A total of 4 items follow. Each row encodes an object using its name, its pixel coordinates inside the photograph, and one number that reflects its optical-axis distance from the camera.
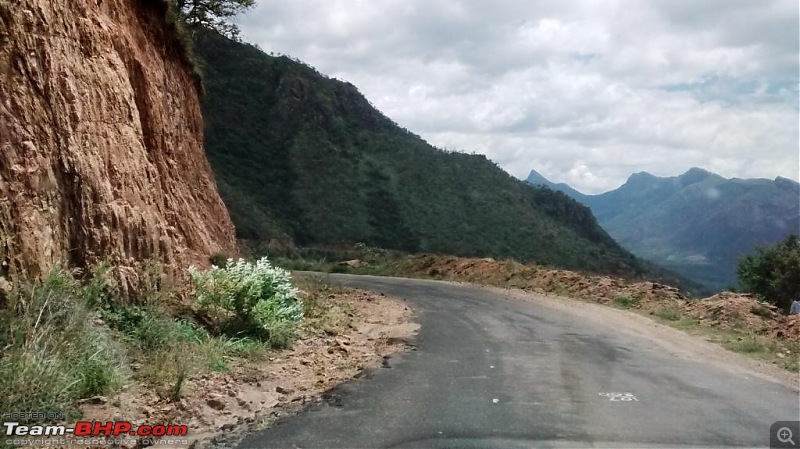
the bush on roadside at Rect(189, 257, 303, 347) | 10.05
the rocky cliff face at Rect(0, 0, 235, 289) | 7.88
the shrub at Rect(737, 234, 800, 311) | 26.48
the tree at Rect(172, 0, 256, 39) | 20.78
